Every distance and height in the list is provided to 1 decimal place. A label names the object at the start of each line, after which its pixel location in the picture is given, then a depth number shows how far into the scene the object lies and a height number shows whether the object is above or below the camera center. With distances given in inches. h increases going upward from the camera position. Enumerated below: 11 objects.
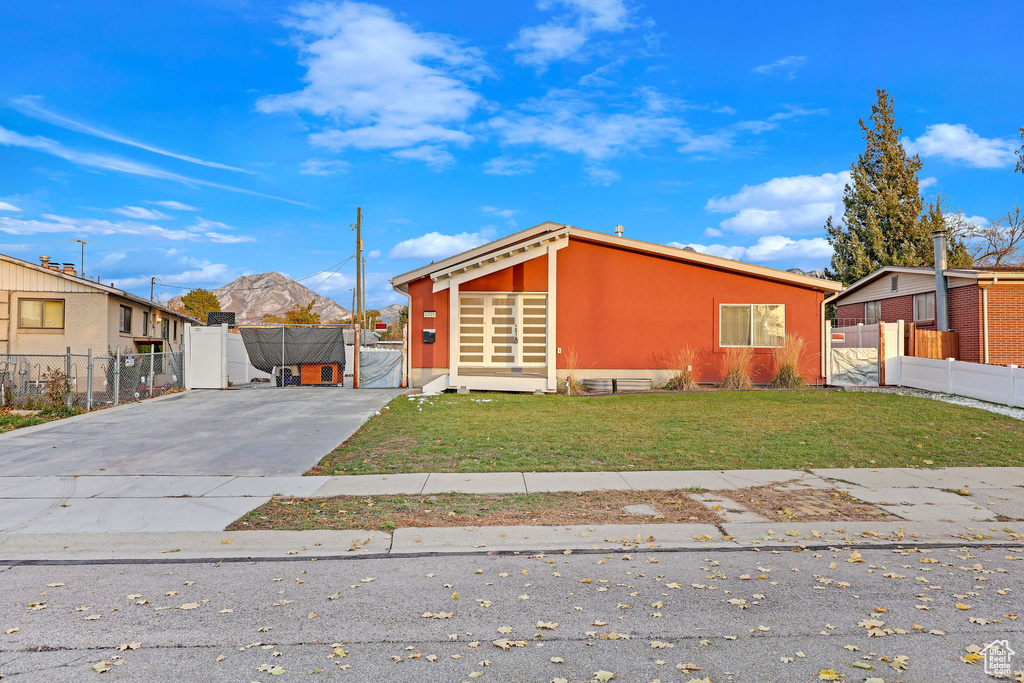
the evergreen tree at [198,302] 3006.9 +239.7
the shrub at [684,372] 725.9 -23.5
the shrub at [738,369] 725.9 -19.7
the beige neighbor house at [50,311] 1005.8 +66.2
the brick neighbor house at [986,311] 856.3 +55.2
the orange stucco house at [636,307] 766.5 +54.0
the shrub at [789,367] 733.3 -17.6
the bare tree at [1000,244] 1651.1 +283.2
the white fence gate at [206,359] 778.2 -8.0
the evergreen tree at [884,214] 1471.5 +324.6
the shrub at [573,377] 716.0 -28.5
